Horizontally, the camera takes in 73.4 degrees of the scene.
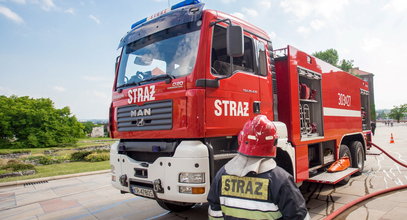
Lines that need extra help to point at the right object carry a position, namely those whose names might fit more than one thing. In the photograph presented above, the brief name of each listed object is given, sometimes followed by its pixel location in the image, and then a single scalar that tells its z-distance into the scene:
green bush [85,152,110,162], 12.56
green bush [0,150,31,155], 17.22
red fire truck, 3.16
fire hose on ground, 3.64
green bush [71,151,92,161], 13.05
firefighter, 1.50
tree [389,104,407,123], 85.88
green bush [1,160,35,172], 9.87
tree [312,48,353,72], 50.75
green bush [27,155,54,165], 12.02
